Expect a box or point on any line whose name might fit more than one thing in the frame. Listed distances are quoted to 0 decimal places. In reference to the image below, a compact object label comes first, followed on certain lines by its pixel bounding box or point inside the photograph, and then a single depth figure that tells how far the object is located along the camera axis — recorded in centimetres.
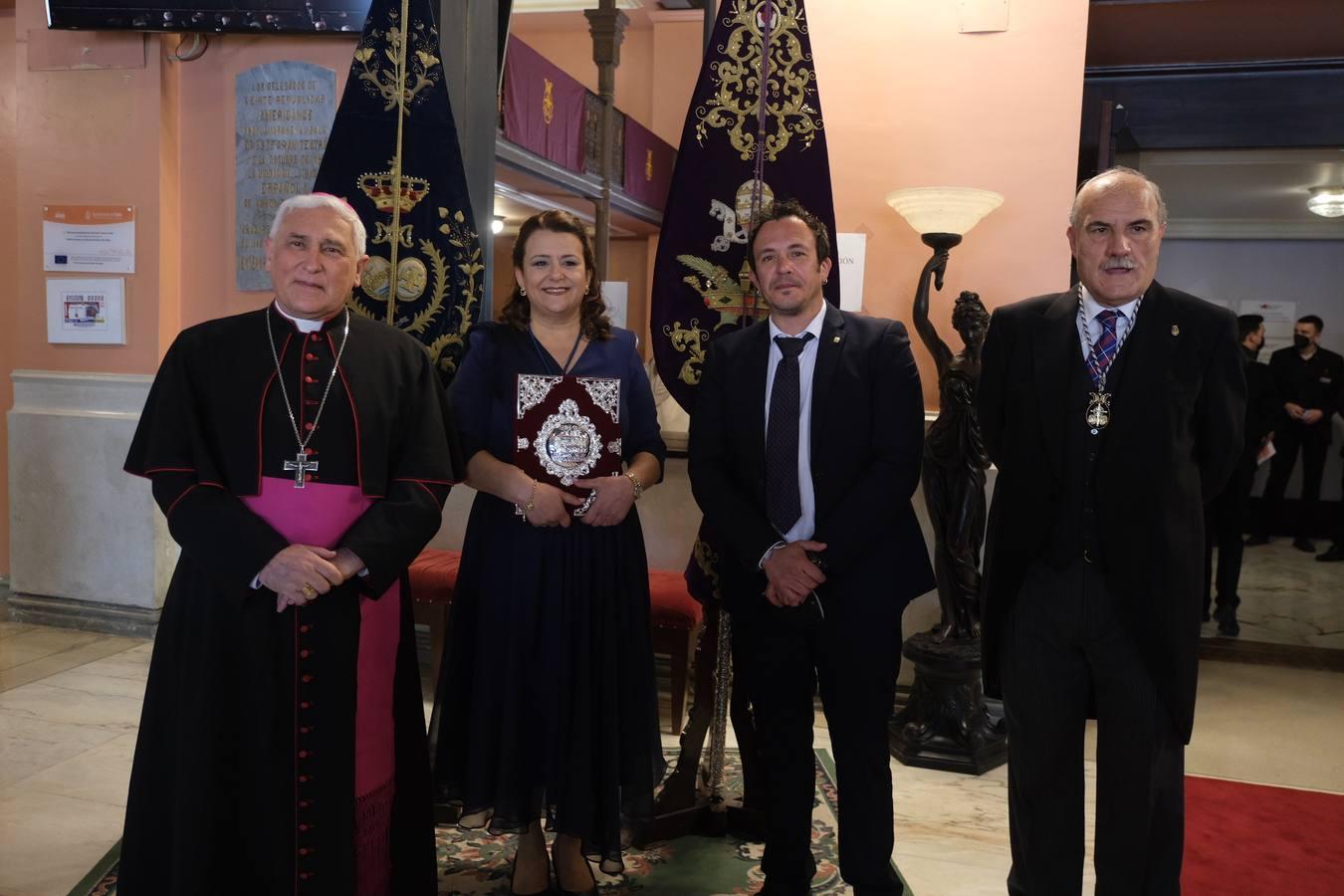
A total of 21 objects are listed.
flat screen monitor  434
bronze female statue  369
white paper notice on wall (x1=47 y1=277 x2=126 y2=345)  482
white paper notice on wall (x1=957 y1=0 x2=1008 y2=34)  462
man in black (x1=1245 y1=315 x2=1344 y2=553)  779
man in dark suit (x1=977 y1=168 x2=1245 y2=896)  203
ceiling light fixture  874
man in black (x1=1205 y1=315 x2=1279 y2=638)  532
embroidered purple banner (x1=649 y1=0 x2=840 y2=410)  291
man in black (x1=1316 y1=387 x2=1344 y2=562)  819
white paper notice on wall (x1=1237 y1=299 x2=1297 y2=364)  992
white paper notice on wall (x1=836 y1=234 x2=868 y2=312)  437
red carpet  280
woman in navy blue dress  242
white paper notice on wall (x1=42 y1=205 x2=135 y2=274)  477
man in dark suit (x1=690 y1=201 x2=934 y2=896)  233
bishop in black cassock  207
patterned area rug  268
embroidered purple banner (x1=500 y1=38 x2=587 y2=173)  605
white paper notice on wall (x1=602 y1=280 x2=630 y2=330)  514
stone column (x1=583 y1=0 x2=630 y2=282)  586
